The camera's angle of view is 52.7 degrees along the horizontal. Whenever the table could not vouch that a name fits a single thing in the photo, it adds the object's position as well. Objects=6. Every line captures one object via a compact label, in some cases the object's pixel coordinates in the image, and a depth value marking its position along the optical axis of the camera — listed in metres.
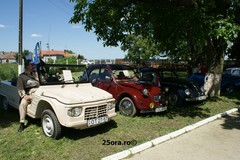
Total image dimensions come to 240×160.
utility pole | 12.84
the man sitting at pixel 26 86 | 6.18
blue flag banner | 9.14
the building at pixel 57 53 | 107.22
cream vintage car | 5.28
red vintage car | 7.58
